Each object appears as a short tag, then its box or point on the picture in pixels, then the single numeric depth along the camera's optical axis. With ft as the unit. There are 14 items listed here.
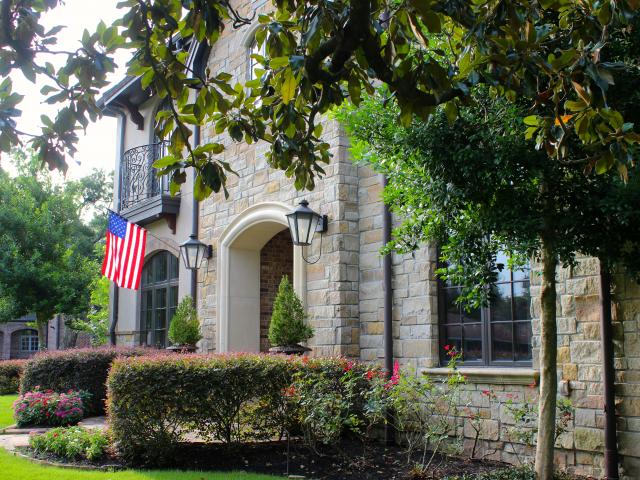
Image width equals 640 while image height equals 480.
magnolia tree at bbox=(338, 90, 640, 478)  17.44
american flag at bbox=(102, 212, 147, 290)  42.04
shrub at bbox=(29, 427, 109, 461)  25.50
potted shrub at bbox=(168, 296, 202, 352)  37.76
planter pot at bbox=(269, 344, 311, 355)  29.45
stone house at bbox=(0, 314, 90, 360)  120.67
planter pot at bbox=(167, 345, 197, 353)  37.42
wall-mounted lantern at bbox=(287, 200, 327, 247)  30.73
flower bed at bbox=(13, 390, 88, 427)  34.58
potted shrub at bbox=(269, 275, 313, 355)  29.89
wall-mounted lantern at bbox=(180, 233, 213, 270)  40.04
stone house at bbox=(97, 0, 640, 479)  21.72
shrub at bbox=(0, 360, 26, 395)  59.62
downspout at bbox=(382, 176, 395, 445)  28.91
